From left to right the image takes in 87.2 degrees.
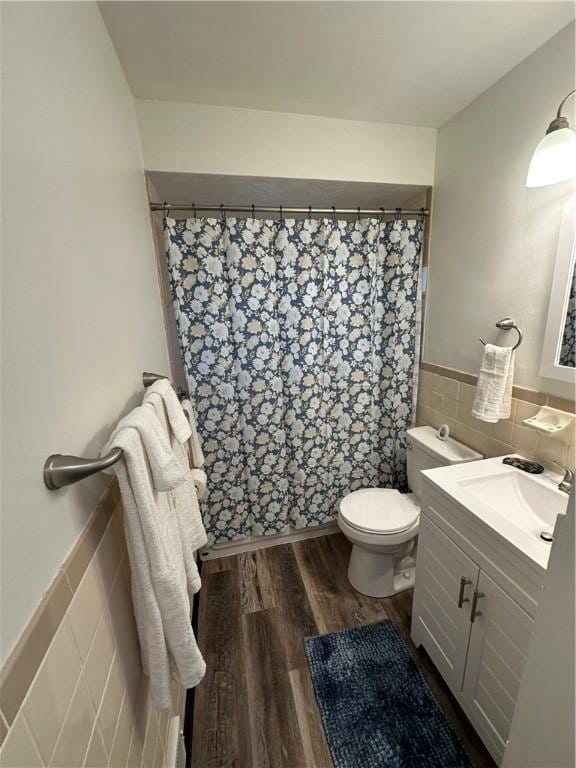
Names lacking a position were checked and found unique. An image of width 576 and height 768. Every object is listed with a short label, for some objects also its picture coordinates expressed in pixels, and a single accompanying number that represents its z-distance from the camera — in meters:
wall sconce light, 0.94
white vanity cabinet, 0.87
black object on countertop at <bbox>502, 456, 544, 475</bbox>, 1.17
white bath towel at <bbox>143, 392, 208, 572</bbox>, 0.87
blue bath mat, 1.05
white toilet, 1.49
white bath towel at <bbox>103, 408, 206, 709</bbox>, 0.58
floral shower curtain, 1.59
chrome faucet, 1.05
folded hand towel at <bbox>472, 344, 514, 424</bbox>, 1.25
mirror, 1.06
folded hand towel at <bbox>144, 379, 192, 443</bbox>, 0.92
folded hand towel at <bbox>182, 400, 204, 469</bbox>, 1.34
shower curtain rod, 1.48
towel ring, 1.27
